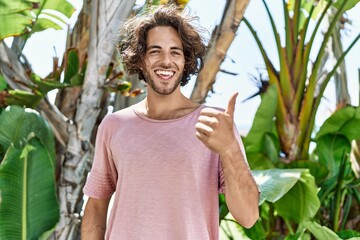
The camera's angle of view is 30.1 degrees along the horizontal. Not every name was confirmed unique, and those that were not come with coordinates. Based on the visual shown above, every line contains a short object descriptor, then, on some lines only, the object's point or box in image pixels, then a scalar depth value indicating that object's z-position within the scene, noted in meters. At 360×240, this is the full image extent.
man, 1.39
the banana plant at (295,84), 3.98
